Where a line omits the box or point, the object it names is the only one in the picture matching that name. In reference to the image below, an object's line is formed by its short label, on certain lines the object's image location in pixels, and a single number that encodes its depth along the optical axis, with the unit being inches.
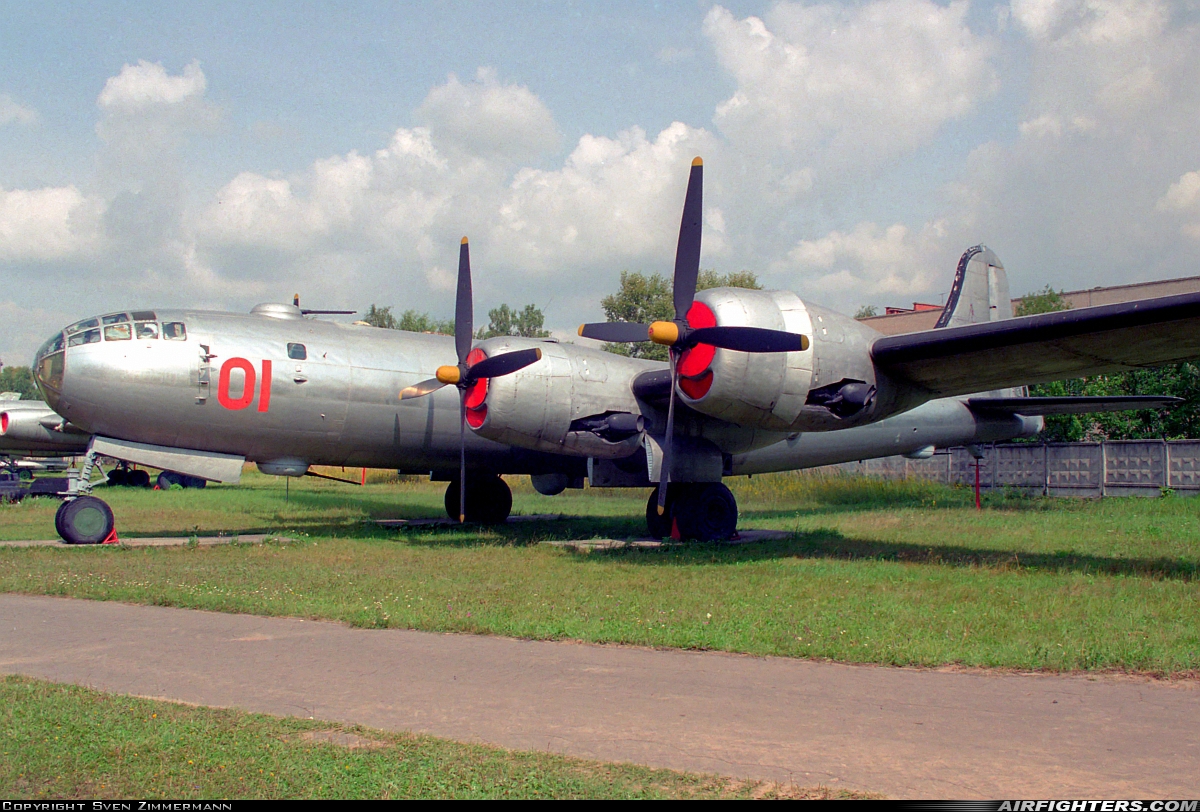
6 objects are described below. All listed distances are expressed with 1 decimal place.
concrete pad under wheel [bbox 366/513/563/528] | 739.5
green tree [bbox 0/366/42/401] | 6171.3
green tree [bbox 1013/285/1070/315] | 1782.7
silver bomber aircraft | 475.8
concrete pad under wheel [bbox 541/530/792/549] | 582.2
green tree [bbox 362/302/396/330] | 3250.5
